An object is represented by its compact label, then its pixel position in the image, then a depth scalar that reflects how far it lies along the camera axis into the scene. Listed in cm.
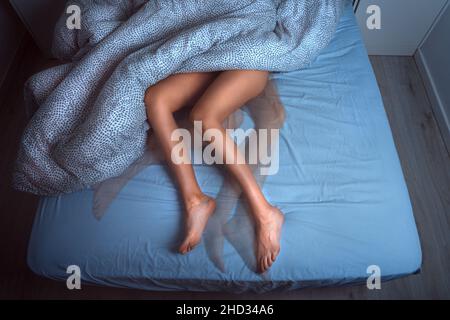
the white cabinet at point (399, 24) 137
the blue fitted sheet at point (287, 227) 83
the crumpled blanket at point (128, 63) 87
